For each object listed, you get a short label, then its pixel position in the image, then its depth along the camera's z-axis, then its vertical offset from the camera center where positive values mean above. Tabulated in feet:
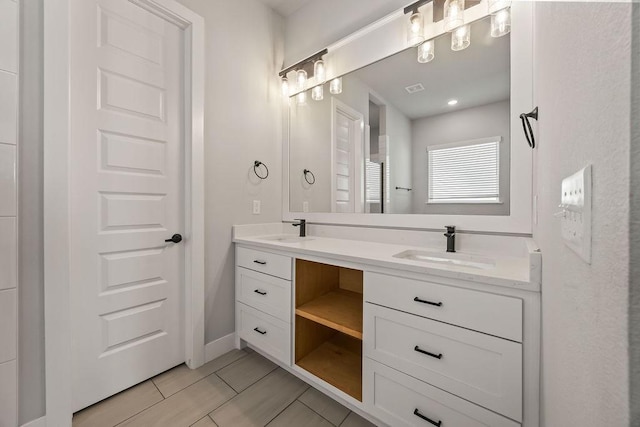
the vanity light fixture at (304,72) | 6.57 +3.72
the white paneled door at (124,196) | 4.39 +0.28
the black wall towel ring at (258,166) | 6.88 +1.18
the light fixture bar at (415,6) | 4.76 +3.86
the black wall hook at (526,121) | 3.19 +1.19
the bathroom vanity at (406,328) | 2.85 -1.72
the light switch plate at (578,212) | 1.08 +0.00
